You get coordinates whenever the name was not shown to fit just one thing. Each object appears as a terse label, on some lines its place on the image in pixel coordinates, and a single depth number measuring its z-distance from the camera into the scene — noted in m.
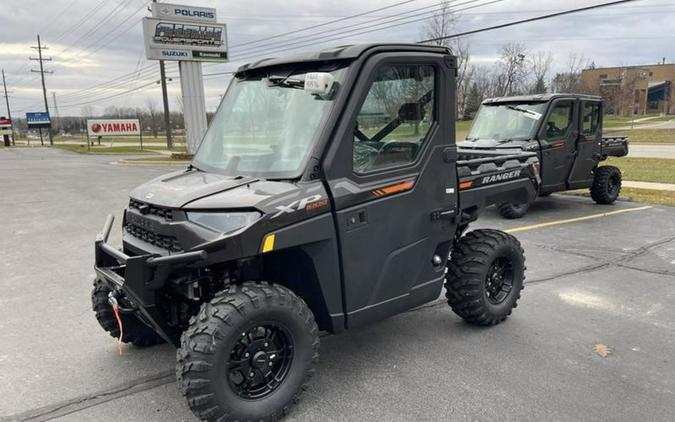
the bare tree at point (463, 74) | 39.35
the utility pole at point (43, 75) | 65.94
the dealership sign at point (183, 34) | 25.83
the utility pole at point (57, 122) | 102.61
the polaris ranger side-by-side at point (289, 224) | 2.85
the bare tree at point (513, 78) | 59.34
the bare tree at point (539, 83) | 58.69
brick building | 55.72
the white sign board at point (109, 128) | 44.84
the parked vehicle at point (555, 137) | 9.52
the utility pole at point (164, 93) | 32.78
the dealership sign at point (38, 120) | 62.88
